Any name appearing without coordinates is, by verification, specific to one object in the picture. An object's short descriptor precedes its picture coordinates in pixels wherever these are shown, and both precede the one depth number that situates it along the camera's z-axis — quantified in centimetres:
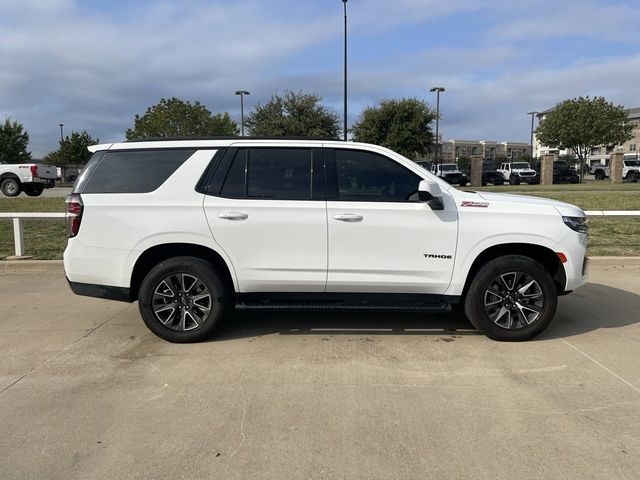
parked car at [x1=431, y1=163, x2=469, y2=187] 3497
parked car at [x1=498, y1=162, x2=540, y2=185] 3947
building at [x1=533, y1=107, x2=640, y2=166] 10468
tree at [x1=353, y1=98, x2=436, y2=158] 3778
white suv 486
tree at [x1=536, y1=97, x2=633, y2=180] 5156
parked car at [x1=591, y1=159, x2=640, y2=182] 3944
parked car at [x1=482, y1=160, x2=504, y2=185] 3931
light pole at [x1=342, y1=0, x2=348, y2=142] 2633
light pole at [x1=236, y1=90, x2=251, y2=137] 3669
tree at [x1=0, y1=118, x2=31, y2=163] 4991
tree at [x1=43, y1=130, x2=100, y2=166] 5850
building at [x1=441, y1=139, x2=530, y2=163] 14045
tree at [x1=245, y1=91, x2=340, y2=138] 3353
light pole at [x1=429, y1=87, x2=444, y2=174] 4100
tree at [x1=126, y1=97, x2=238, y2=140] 4022
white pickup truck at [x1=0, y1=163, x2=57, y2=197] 2091
